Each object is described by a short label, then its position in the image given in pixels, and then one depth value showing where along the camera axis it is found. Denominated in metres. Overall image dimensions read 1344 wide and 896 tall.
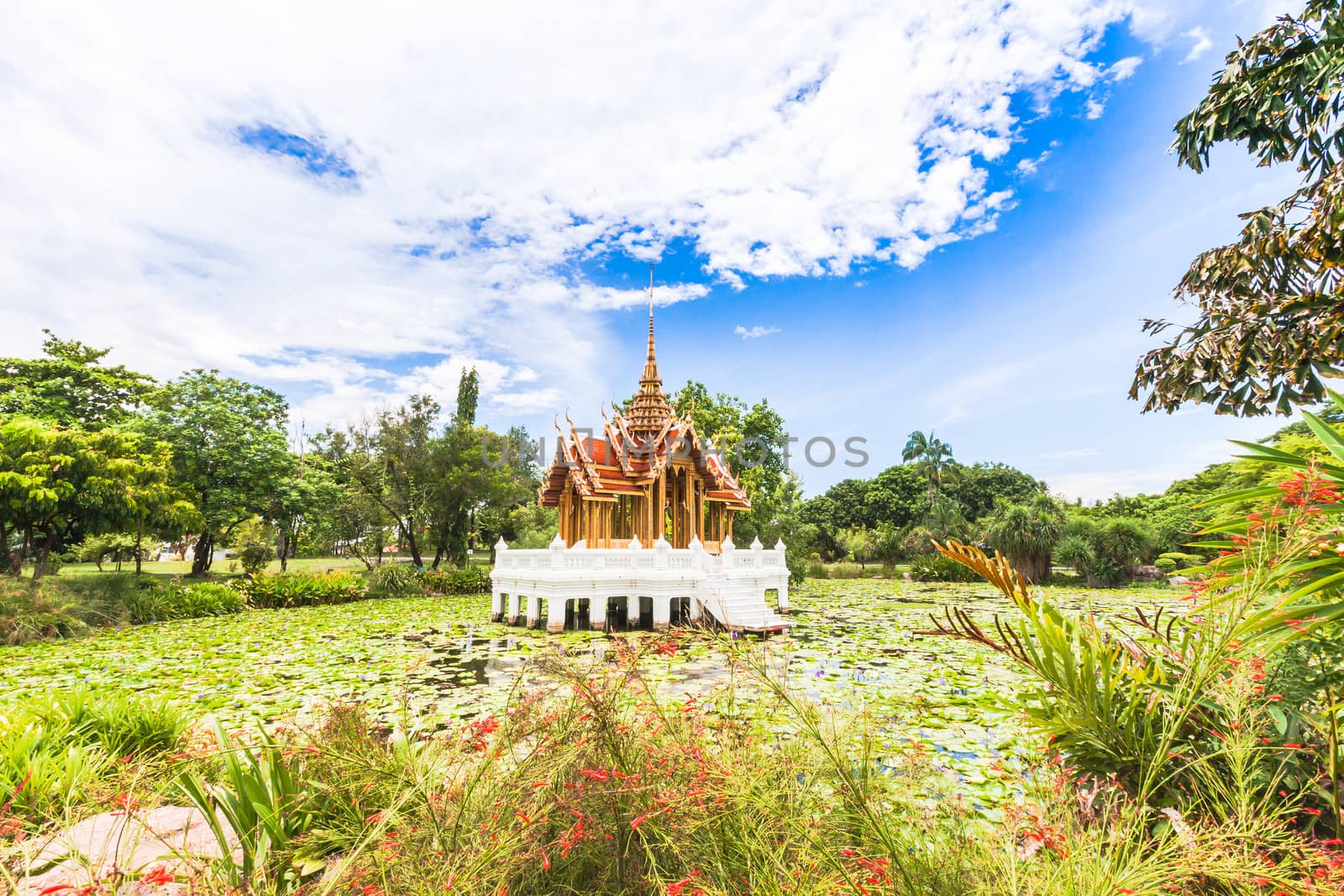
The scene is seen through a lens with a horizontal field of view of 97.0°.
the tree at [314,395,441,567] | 23.09
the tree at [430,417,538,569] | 23.07
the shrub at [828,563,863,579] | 29.30
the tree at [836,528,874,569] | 34.09
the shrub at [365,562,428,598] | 19.66
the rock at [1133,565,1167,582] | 24.53
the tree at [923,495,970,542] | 30.34
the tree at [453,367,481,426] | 32.34
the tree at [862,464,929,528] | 38.97
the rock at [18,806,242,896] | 2.30
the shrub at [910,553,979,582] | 25.56
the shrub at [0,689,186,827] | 3.05
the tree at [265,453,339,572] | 21.05
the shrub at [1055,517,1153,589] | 23.73
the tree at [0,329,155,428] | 19.88
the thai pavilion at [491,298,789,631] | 12.53
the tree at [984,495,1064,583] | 24.59
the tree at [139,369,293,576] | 19.27
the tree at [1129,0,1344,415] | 6.77
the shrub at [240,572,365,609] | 16.94
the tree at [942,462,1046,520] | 37.97
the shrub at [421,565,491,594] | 20.50
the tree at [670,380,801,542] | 23.28
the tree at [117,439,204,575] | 13.62
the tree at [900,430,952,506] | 37.53
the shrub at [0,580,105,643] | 10.72
